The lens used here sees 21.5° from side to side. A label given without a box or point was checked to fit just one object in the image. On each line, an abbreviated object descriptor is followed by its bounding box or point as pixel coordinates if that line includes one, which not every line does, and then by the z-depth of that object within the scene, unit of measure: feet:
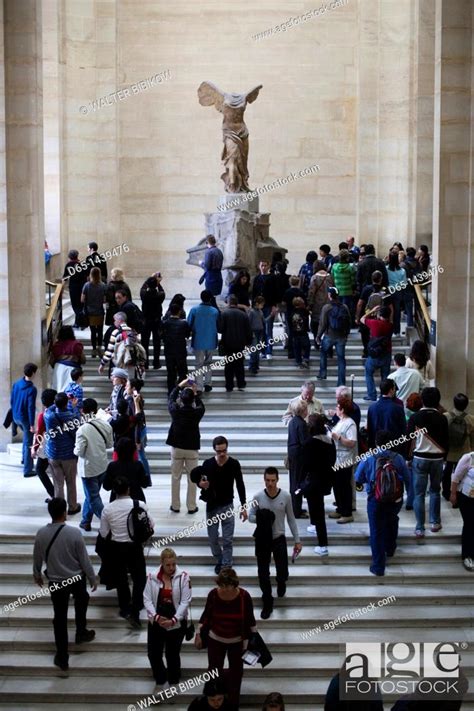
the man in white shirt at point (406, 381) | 56.85
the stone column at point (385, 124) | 93.30
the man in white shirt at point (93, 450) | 48.11
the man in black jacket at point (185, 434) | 50.34
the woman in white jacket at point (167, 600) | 38.65
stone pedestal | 79.25
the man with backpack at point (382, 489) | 45.68
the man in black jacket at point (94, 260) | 76.38
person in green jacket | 71.36
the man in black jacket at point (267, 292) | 71.31
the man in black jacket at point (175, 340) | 62.85
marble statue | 80.12
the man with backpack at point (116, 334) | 59.82
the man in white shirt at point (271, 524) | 43.27
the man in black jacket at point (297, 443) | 49.70
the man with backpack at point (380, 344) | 62.03
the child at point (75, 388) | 53.11
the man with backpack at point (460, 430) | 50.11
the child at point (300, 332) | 66.90
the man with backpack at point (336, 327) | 64.95
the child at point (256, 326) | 68.08
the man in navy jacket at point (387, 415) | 50.80
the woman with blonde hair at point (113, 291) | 68.39
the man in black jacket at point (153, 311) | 67.46
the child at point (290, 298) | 68.13
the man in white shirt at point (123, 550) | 42.86
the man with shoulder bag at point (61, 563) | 41.22
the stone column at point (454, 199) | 62.69
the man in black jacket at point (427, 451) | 49.03
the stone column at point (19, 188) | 64.13
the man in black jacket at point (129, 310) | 65.16
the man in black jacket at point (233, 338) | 65.36
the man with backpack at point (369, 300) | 66.39
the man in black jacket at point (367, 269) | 72.79
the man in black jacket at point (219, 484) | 45.34
